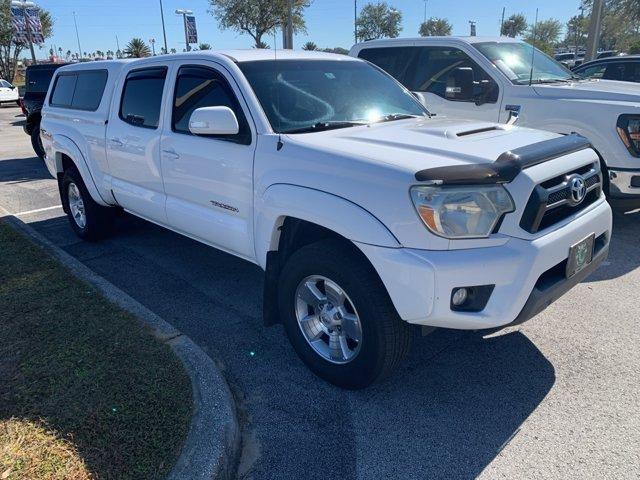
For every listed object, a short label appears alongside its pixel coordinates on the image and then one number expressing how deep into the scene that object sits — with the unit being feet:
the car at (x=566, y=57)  108.07
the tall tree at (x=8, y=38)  142.88
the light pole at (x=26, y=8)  109.91
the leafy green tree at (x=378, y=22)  187.73
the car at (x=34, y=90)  40.24
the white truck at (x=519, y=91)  18.11
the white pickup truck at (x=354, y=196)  8.58
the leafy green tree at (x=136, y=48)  167.26
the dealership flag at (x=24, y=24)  115.75
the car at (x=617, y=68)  31.91
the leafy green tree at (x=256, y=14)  124.16
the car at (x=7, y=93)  97.62
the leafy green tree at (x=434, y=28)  187.11
